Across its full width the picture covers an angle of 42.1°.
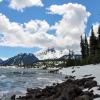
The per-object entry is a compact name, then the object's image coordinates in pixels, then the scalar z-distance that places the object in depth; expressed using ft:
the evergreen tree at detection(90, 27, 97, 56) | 130.90
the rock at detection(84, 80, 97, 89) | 33.85
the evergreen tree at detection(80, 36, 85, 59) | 156.56
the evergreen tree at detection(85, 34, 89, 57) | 153.54
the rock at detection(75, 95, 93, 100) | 24.50
